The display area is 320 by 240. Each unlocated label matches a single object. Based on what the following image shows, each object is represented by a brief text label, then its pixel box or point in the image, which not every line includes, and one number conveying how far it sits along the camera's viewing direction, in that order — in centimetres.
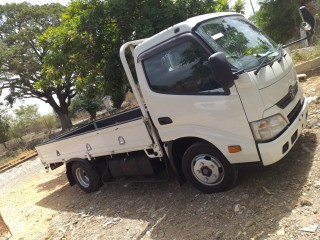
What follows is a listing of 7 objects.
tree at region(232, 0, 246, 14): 943
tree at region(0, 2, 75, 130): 2766
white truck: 411
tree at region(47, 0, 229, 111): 836
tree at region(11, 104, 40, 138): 3778
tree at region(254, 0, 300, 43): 2306
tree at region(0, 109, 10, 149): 3297
